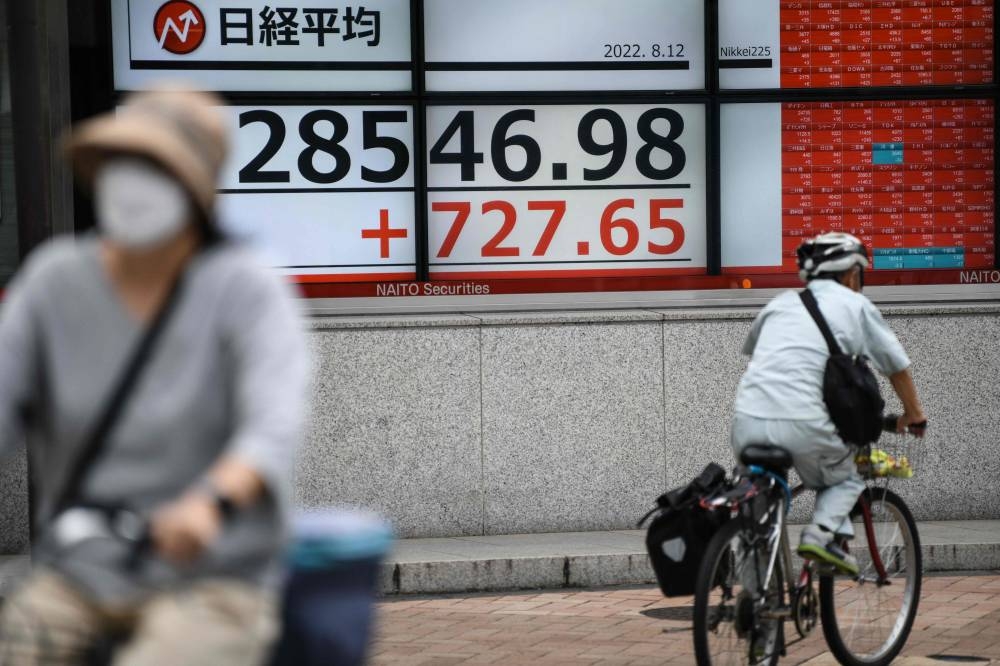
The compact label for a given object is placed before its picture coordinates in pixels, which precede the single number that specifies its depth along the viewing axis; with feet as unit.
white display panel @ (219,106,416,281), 52.46
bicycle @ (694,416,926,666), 30.49
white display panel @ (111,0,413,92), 51.76
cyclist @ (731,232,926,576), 32.16
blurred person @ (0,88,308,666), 14.00
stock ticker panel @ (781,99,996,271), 54.95
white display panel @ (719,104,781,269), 54.77
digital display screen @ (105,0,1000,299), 52.54
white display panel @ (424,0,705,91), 53.29
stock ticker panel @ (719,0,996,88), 54.56
